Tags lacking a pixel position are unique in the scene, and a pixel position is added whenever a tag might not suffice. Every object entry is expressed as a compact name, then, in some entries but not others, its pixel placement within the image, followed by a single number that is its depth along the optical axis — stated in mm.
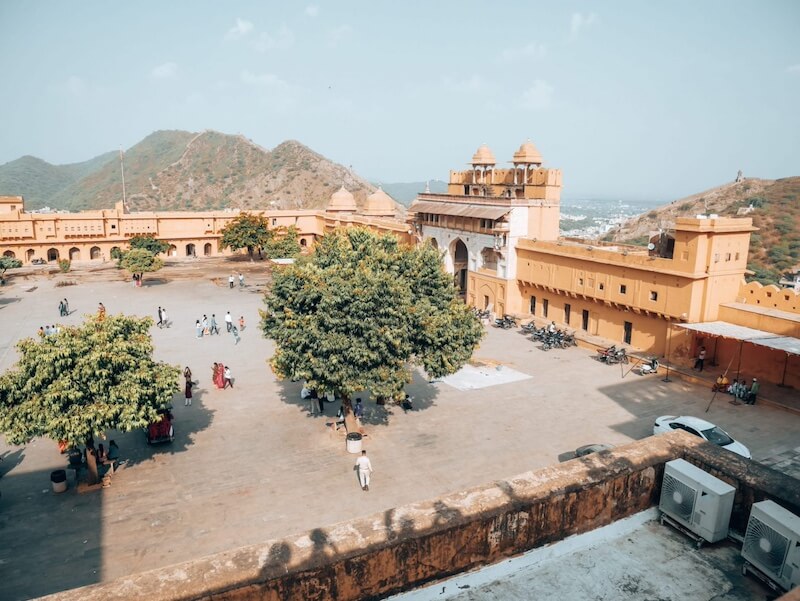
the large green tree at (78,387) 12508
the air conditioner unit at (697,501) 6031
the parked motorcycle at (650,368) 23016
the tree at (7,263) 44094
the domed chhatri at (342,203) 58969
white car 15133
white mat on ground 21828
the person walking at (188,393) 19188
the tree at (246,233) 53219
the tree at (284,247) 48625
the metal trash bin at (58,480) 13562
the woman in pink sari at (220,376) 20828
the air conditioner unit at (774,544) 5254
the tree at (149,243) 51094
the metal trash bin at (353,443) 15758
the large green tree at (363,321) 14648
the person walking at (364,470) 13641
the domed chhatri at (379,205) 55125
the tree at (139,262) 42781
